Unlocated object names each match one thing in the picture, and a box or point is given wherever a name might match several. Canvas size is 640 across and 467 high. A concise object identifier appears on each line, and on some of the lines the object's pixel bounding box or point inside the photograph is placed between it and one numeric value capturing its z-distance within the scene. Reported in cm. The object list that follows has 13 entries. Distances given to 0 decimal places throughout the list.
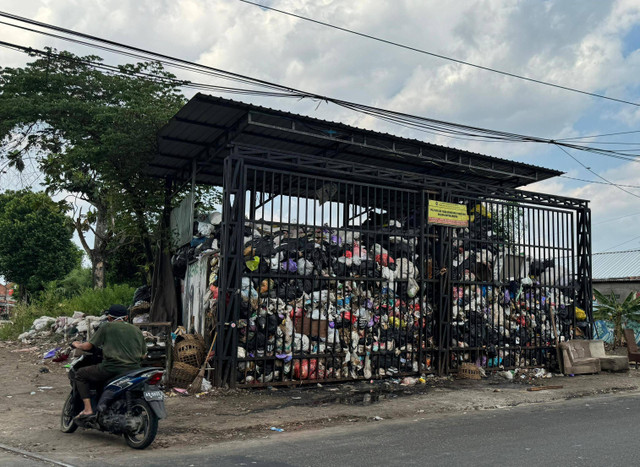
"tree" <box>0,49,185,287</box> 1744
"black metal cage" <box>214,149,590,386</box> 997
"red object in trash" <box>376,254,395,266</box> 1150
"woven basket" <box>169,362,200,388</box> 948
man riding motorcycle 611
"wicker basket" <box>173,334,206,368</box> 971
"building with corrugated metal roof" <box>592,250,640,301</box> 2603
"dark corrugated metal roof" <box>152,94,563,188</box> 1169
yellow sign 1202
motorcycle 588
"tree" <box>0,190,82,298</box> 3859
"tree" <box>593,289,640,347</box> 1995
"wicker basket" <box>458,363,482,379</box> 1188
